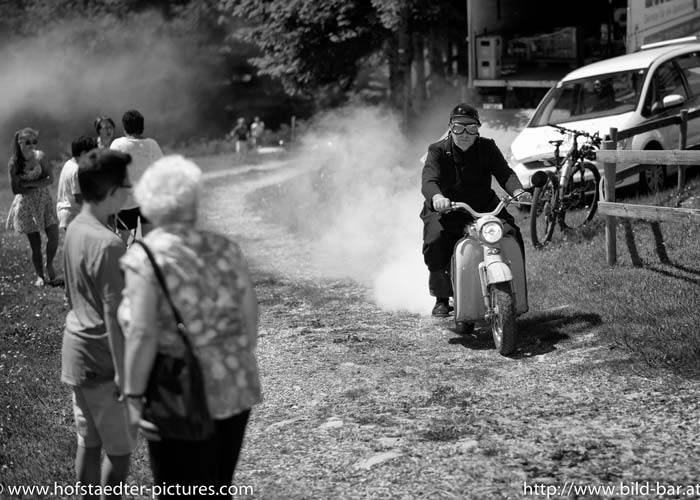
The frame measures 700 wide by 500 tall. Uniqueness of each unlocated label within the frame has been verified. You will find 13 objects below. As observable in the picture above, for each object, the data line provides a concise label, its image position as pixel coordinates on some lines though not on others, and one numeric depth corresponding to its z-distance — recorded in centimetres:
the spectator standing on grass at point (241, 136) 3516
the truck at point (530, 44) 1884
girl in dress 1130
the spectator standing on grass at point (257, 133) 3798
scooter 725
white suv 1305
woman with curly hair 357
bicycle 1132
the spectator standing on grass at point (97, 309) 415
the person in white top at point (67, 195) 951
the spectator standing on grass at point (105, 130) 930
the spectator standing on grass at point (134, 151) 881
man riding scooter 788
